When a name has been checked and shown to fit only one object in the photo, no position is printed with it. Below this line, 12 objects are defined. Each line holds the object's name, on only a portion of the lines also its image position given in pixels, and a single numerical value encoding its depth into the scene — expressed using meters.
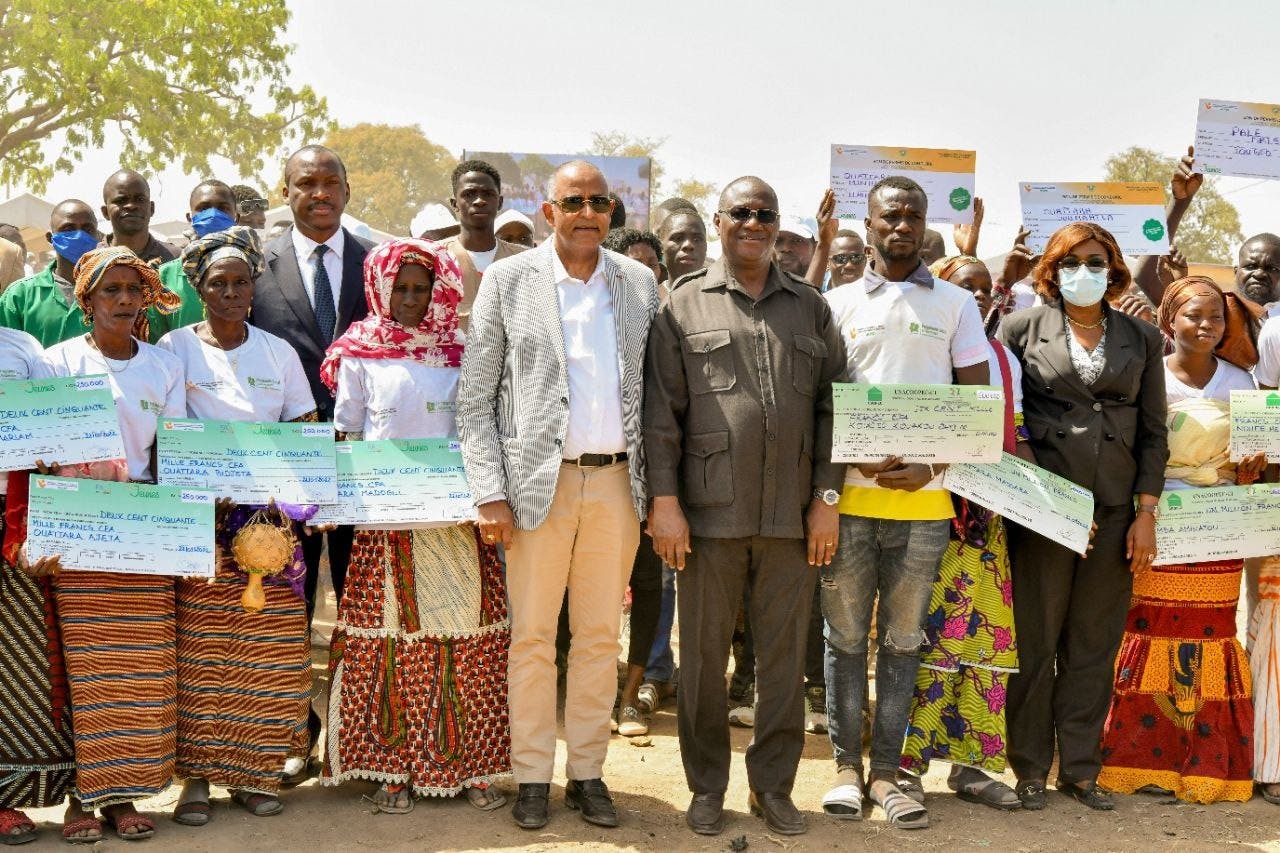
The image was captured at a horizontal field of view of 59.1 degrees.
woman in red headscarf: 4.79
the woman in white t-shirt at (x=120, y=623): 4.41
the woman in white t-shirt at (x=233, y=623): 4.68
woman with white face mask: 5.02
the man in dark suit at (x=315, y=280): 5.22
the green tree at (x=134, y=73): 21.91
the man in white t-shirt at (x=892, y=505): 4.78
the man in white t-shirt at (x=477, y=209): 6.57
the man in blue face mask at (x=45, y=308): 5.18
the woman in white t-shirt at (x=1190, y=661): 5.27
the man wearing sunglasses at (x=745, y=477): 4.54
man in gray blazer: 4.57
